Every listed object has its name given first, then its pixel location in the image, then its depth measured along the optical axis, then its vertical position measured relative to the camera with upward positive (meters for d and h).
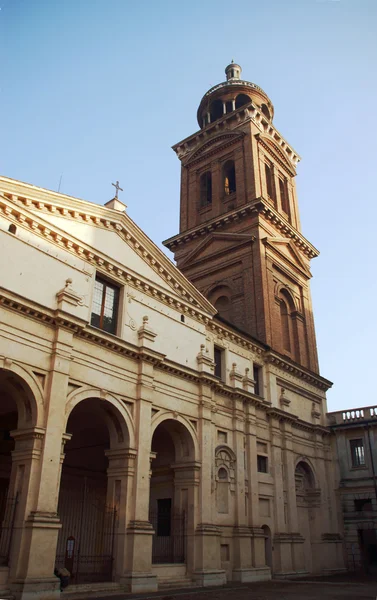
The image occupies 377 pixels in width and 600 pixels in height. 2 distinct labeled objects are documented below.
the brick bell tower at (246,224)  32.66 +19.94
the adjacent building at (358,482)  29.75 +3.81
